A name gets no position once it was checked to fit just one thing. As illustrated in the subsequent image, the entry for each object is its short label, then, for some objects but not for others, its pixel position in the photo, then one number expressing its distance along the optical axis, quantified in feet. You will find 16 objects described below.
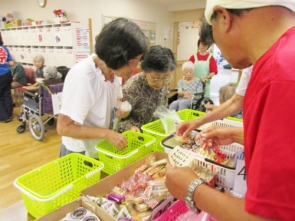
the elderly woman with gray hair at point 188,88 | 12.60
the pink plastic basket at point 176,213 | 2.40
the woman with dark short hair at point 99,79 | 3.36
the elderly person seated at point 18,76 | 15.62
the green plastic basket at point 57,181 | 2.58
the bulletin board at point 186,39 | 24.57
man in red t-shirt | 1.20
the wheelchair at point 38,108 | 11.20
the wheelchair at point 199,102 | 12.35
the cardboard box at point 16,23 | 19.24
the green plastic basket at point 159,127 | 4.32
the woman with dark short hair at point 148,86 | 5.00
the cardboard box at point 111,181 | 2.89
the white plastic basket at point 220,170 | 2.97
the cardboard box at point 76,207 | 2.42
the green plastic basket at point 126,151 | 3.54
